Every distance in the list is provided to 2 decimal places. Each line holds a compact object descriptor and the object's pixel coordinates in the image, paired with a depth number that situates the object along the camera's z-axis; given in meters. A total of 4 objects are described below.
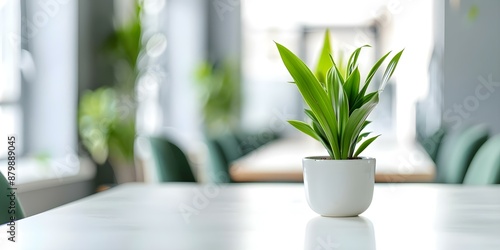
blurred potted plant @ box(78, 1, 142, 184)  4.52
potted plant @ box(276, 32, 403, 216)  1.28
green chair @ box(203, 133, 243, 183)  3.29
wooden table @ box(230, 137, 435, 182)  2.75
